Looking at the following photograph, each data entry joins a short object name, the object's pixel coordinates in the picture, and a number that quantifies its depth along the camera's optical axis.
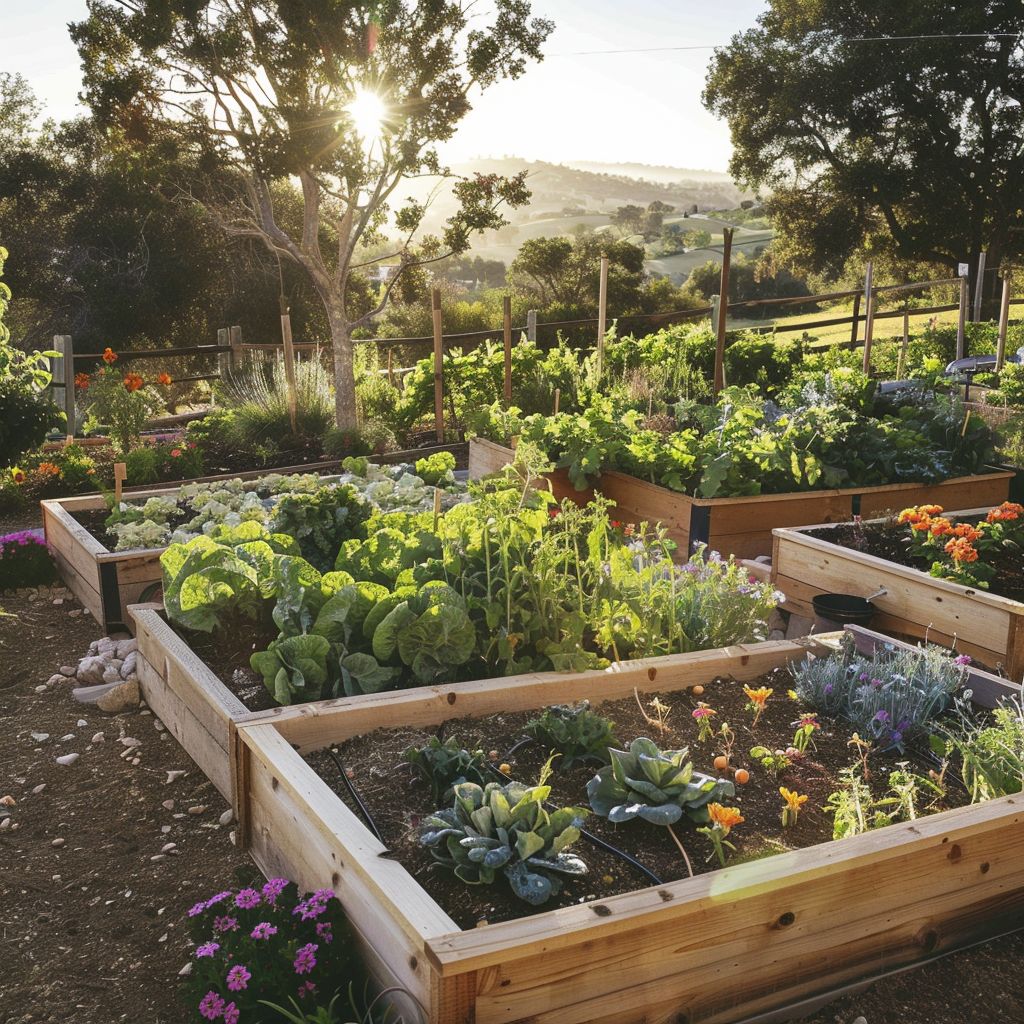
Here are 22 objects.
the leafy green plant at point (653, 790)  2.52
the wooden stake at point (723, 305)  7.44
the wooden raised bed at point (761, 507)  5.61
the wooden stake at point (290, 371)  9.04
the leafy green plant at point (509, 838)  2.23
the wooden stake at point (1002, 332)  11.00
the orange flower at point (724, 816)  2.33
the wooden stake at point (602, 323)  8.73
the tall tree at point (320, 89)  9.81
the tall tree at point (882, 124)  19.83
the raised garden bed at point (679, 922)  1.91
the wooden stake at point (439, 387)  9.19
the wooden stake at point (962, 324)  10.67
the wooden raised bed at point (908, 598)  3.80
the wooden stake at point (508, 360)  8.30
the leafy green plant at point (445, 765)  2.65
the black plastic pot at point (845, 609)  4.20
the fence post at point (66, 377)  10.23
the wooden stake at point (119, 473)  5.20
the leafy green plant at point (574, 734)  2.87
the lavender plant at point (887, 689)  3.04
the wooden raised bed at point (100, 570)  4.93
